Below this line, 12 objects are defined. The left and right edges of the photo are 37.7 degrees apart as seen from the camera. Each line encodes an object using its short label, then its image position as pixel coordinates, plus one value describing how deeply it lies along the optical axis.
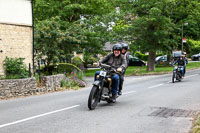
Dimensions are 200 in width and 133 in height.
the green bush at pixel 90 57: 24.96
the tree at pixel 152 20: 25.62
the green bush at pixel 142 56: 54.98
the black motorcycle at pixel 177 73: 17.67
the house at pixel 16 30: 16.44
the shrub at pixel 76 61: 22.44
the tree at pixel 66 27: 18.27
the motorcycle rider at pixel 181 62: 18.40
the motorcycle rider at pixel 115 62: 8.82
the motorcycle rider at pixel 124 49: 9.89
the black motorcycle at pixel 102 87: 7.91
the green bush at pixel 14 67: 15.24
